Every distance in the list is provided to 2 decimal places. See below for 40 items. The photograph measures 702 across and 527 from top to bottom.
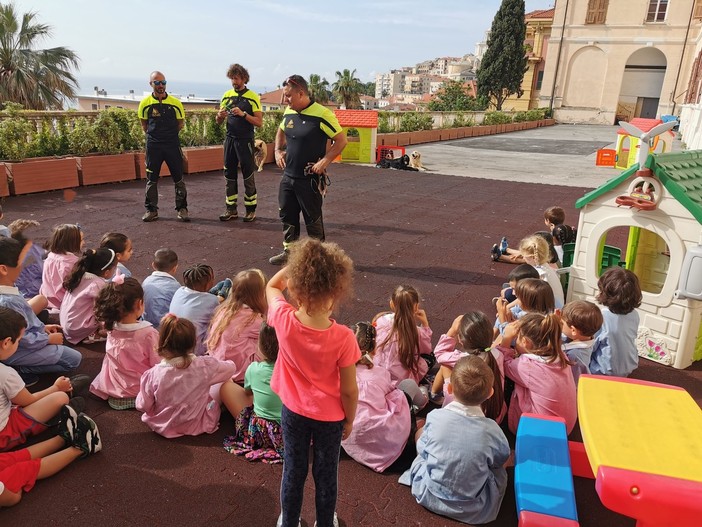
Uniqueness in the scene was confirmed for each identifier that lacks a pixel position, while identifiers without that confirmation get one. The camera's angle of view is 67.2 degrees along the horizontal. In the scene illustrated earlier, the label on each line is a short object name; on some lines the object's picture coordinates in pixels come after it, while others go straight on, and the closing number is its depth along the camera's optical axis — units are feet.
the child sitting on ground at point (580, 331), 10.69
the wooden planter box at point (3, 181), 27.30
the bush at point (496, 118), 95.25
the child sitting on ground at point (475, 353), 9.39
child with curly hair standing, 6.40
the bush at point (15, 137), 28.35
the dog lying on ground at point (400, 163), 45.99
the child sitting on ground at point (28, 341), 10.99
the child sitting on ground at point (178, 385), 9.54
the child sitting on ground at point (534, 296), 11.52
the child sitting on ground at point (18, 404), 8.69
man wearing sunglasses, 23.29
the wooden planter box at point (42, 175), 27.81
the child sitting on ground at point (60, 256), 13.89
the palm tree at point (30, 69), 61.26
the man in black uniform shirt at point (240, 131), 24.03
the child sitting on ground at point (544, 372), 9.84
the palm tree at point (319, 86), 251.60
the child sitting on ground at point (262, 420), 9.34
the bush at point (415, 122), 67.15
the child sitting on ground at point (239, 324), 11.29
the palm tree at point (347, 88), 258.16
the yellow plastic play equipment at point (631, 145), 43.89
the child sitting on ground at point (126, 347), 10.49
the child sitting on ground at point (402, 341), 10.96
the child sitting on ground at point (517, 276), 13.02
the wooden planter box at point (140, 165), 34.24
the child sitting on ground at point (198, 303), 12.19
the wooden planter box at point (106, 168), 31.27
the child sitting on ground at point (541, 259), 14.52
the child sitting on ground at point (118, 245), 14.29
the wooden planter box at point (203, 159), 37.73
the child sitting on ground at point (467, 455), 7.98
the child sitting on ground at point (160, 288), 13.17
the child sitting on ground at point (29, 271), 14.65
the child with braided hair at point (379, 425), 9.21
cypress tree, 137.49
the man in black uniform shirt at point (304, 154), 17.89
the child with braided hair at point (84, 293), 12.74
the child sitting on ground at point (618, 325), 11.62
